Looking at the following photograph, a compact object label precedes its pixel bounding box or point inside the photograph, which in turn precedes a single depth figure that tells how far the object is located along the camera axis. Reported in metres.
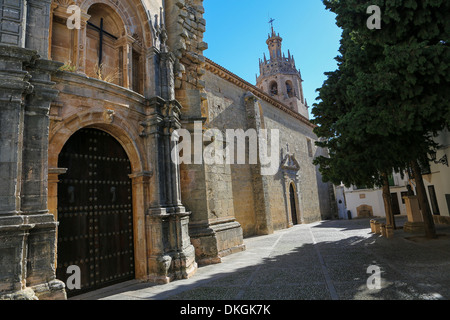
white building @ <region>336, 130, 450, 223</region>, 10.76
